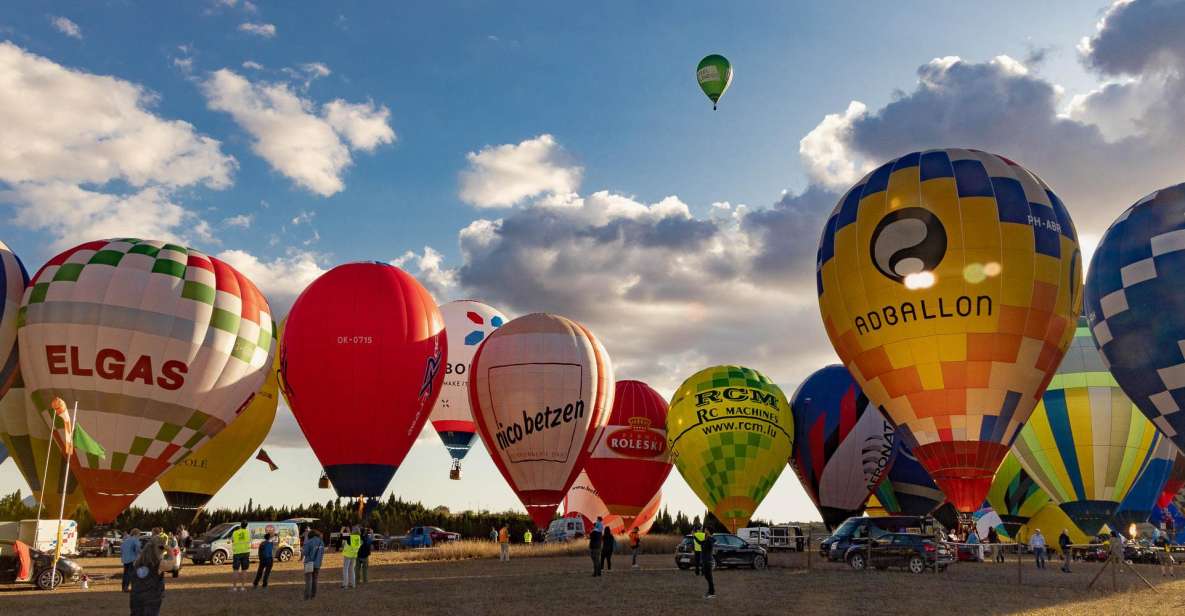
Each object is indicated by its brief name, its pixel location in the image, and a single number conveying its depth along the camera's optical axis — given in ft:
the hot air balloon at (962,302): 86.02
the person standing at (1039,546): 101.86
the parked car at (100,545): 136.15
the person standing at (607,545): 86.12
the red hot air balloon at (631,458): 155.02
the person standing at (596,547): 80.48
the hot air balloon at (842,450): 134.82
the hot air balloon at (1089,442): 112.78
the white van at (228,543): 110.32
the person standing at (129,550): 73.20
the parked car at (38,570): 74.28
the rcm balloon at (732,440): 131.03
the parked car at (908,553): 88.43
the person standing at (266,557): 71.10
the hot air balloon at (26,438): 101.04
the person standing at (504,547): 109.29
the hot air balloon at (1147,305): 90.58
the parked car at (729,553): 91.45
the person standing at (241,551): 73.61
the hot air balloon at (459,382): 157.07
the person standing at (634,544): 94.73
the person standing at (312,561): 64.64
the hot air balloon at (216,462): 122.01
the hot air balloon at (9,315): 97.96
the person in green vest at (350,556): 72.43
